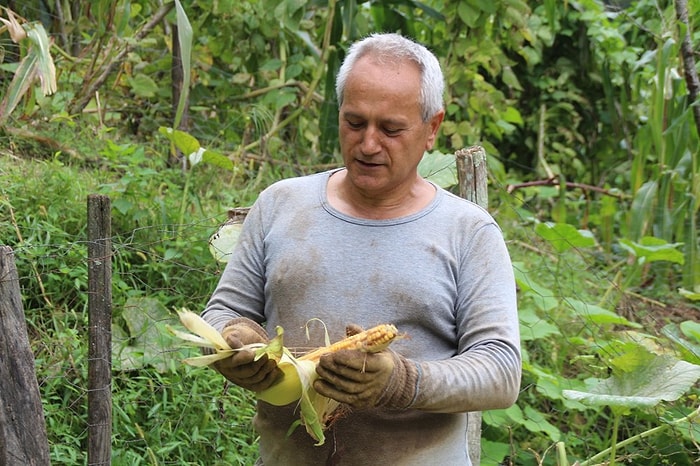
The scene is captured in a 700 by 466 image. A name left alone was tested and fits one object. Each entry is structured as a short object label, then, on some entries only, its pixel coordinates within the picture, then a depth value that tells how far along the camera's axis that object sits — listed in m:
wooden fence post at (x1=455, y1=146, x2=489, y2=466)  3.26
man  2.17
